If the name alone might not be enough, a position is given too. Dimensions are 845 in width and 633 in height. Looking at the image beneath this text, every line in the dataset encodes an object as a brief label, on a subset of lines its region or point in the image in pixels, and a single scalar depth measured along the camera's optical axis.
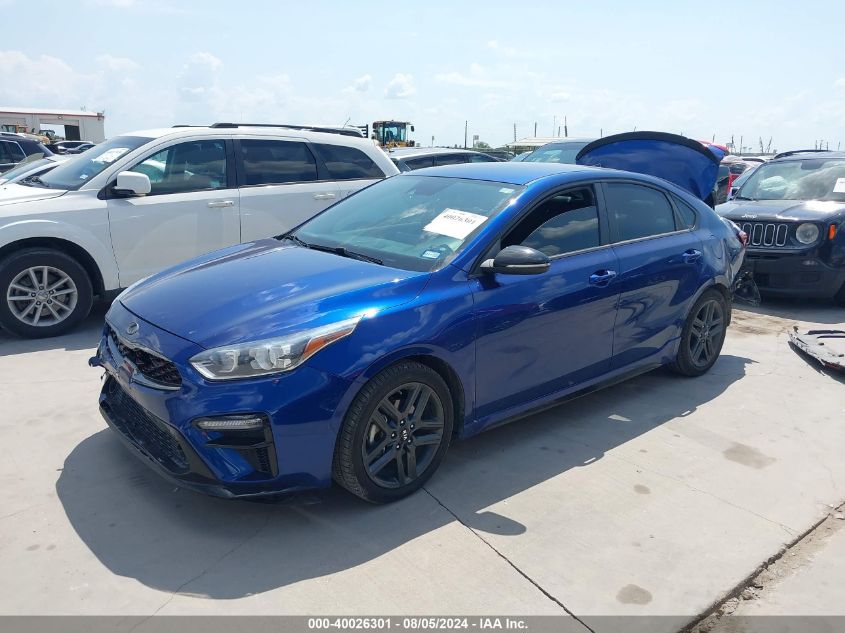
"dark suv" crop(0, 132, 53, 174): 15.29
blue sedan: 3.00
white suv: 5.89
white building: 51.44
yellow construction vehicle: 36.66
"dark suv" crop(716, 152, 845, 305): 7.69
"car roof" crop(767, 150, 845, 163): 8.98
